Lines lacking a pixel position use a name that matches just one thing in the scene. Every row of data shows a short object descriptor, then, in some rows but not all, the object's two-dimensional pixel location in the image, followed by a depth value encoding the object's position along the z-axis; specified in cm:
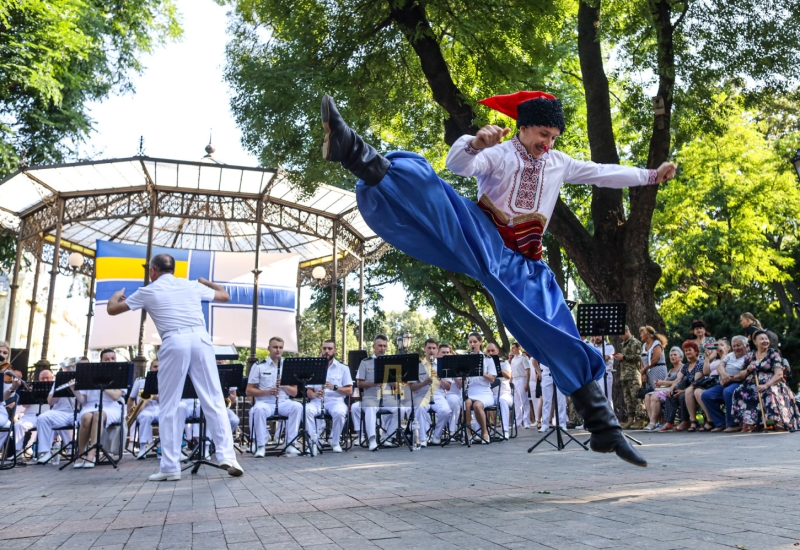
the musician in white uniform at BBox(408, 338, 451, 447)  1197
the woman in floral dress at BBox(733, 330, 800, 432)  1113
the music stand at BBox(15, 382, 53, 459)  1161
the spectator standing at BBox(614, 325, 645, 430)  1285
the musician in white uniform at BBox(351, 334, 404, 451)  1195
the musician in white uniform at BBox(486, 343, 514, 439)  1289
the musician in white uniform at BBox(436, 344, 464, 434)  1286
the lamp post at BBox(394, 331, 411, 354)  2066
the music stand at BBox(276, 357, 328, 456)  1081
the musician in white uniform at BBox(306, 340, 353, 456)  1162
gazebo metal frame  1836
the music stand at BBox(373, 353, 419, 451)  1120
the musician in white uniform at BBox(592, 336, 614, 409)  1268
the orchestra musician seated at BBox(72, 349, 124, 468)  1021
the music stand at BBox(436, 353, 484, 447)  1147
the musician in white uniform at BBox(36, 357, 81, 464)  1105
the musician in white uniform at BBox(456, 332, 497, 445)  1230
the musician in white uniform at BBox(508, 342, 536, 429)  1653
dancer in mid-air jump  429
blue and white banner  2066
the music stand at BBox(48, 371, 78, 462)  1030
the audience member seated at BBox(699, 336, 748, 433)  1152
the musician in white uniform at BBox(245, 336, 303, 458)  1130
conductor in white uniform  695
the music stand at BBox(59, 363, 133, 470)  948
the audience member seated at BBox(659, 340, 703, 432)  1227
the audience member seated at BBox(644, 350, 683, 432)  1272
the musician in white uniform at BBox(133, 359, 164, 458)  1166
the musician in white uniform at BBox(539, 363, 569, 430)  1431
